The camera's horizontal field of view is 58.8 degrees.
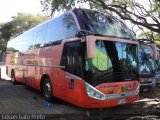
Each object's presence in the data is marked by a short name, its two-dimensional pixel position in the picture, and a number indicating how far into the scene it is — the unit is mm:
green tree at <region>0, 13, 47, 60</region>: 27685
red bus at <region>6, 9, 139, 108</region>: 4279
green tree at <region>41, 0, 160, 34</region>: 7543
